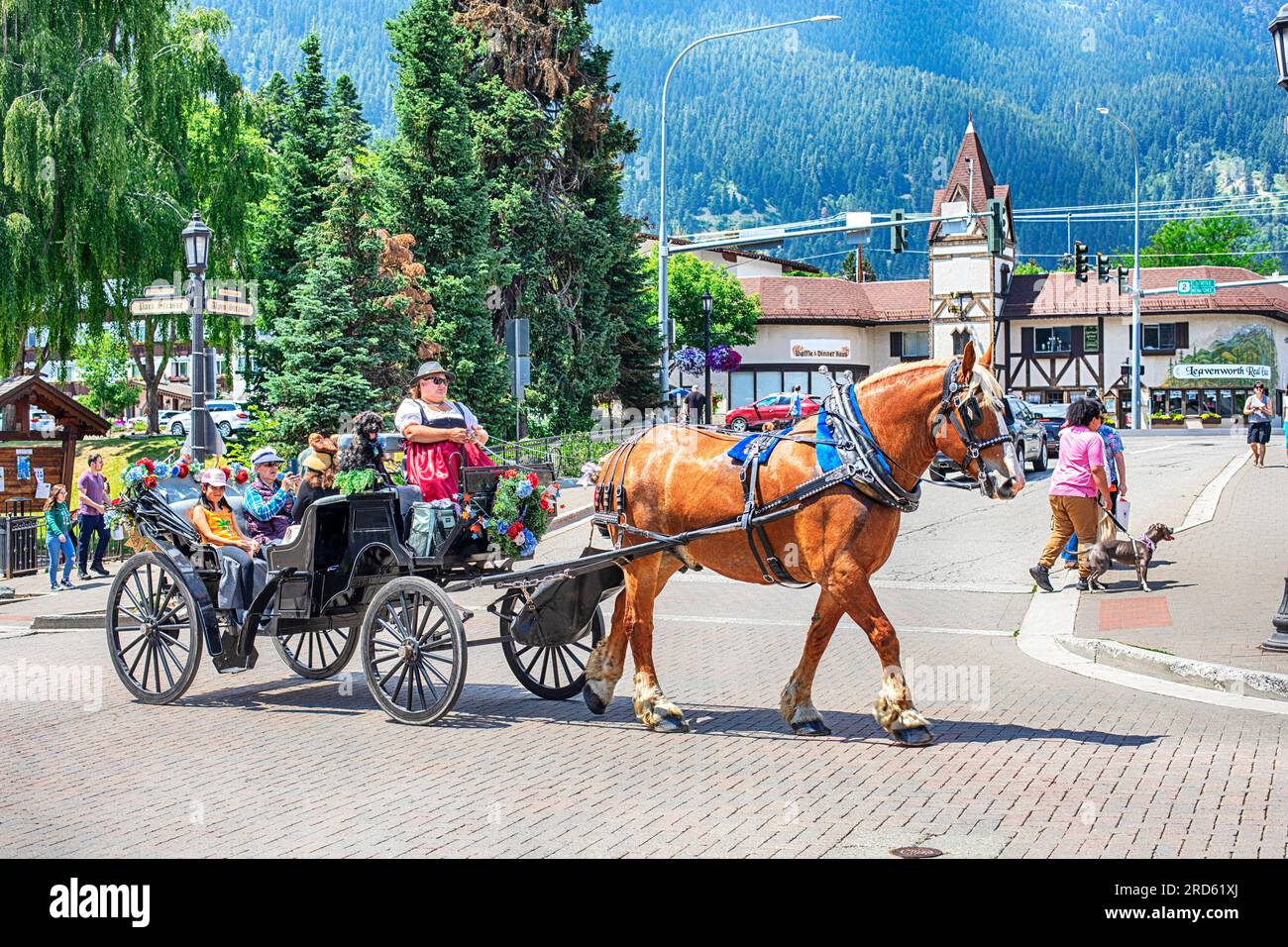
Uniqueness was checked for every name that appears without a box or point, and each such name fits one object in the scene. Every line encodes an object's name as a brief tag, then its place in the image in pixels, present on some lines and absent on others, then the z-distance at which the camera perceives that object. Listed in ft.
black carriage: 30.45
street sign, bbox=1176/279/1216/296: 188.14
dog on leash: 49.55
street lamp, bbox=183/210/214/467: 59.36
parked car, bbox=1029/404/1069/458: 130.93
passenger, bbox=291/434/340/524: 34.01
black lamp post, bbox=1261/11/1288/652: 36.06
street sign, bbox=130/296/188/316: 55.77
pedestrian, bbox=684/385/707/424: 150.30
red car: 175.83
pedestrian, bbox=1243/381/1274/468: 113.60
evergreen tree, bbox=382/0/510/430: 111.75
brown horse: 27.61
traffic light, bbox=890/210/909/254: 117.08
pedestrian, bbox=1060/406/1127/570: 52.49
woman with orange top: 33.86
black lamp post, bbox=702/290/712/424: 167.90
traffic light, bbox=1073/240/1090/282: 169.58
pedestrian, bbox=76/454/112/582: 68.49
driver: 32.40
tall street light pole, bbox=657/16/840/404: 130.82
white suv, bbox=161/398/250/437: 141.18
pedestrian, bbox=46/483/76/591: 64.75
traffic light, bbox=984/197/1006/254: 119.85
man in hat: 36.68
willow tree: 93.40
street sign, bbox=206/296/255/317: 57.41
